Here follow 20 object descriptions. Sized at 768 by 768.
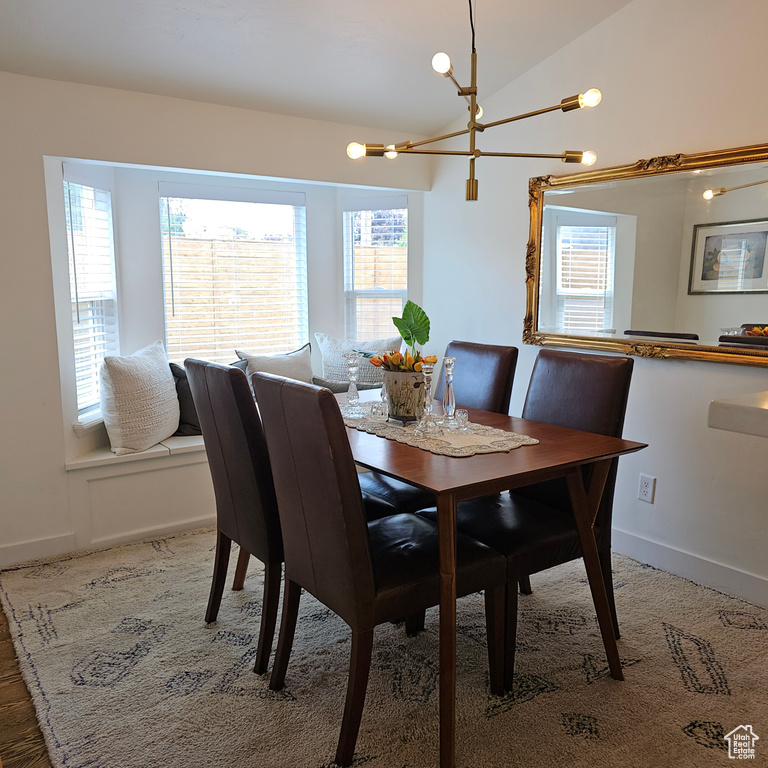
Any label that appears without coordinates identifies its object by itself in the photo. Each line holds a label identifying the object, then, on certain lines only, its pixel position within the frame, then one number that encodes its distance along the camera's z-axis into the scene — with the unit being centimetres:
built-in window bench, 317
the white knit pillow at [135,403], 325
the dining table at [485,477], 175
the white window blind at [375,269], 443
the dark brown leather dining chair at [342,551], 168
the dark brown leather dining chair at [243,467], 212
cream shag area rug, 184
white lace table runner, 211
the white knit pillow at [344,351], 423
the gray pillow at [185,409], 361
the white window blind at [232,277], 395
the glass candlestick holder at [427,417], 232
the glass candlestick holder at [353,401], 266
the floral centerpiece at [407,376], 239
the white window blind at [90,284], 331
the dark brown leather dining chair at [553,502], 212
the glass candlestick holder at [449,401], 235
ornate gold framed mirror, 262
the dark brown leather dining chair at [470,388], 271
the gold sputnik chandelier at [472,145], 184
